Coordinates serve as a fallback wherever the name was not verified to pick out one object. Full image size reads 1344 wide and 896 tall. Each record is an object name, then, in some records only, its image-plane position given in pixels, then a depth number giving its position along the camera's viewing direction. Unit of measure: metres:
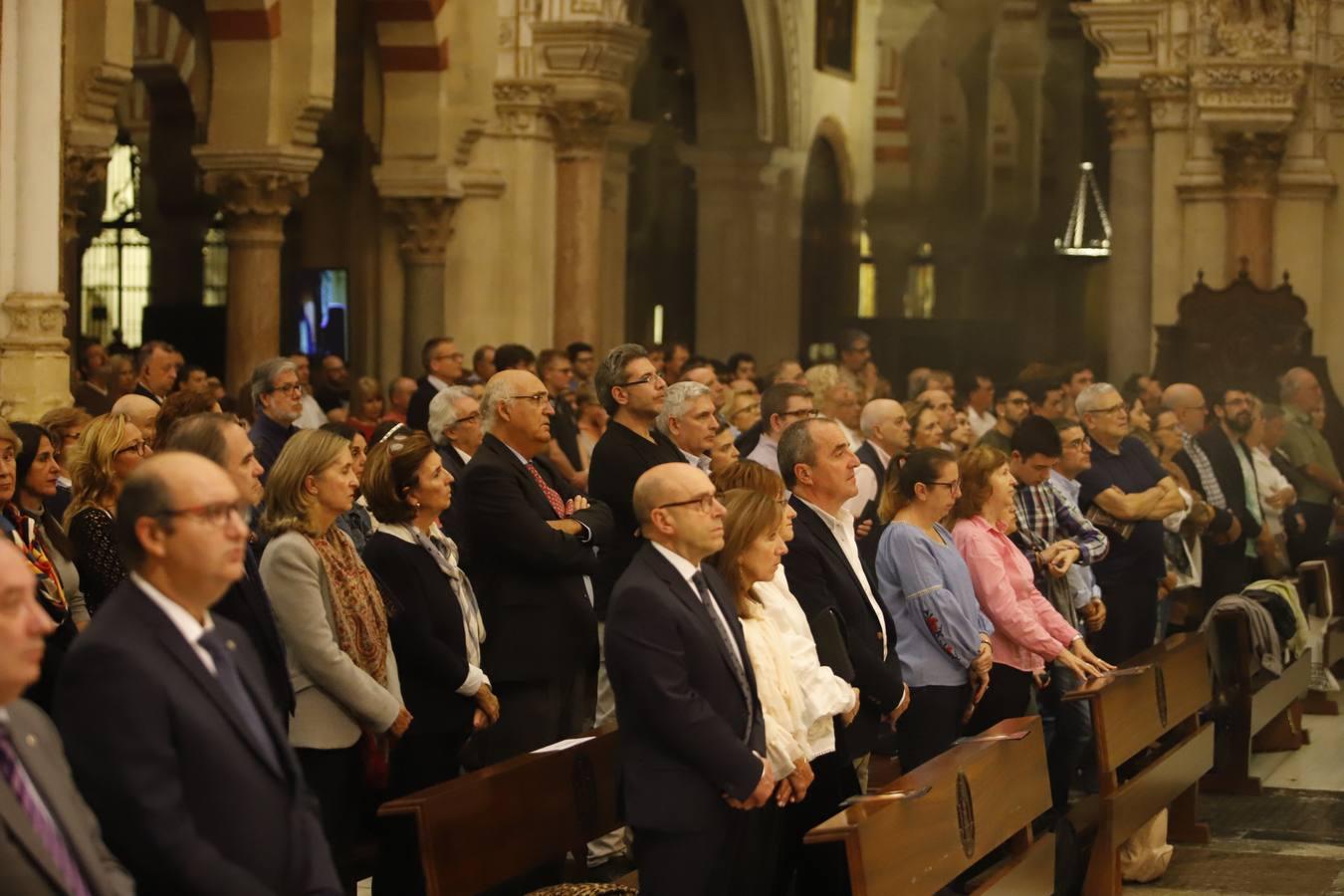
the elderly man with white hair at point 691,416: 11.35
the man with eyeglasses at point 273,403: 11.91
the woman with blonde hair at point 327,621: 8.42
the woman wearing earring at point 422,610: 9.23
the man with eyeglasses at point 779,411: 13.20
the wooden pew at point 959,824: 7.75
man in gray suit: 5.10
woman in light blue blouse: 10.46
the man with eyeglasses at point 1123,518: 13.62
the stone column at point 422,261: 25.68
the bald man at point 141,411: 10.87
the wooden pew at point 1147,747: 10.97
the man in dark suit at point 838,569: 9.65
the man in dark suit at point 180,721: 5.52
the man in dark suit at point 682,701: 7.79
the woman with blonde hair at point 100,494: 8.84
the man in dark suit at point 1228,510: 16.37
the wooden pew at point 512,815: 7.77
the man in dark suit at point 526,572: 9.99
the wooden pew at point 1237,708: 14.11
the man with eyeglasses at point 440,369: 18.50
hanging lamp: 39.92
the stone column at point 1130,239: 27.25
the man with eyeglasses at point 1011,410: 18.88
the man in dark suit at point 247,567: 7.61
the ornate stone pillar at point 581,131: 26.43
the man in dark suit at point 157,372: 15.11
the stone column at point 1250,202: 25.70
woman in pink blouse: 11.14
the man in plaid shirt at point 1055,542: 12.12
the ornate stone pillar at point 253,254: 22.36
